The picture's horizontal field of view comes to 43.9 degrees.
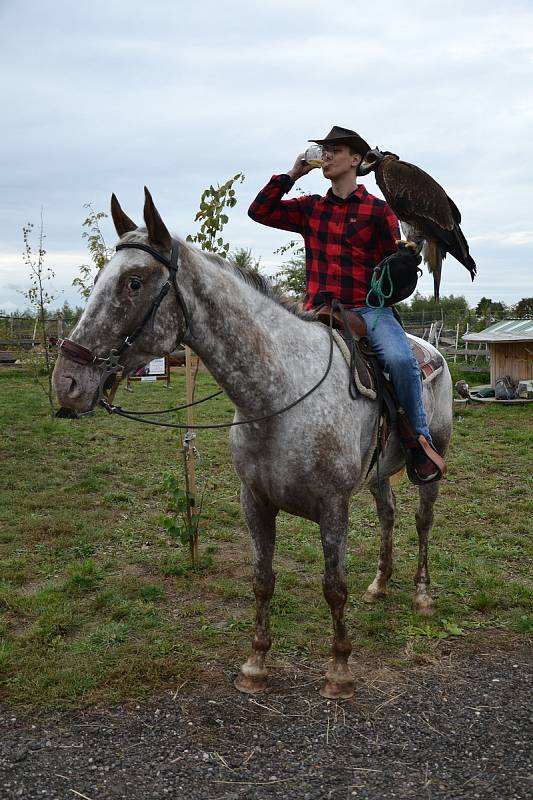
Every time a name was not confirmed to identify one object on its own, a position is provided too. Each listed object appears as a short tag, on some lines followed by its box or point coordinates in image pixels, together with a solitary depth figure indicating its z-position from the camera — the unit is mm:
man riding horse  4039
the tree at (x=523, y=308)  26578
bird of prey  3898
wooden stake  5803
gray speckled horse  3082
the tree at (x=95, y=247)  10562
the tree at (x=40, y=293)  13758
